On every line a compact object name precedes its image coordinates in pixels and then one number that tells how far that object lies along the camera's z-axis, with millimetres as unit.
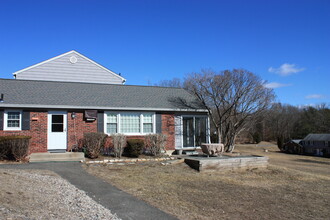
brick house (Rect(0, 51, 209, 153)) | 13508
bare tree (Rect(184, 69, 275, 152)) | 18781
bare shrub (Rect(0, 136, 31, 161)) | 11406
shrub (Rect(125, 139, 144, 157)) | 13586
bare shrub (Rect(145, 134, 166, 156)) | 14281
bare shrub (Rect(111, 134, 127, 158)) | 13398
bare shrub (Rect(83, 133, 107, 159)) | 12914
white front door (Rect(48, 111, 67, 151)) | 13867
